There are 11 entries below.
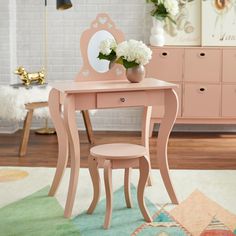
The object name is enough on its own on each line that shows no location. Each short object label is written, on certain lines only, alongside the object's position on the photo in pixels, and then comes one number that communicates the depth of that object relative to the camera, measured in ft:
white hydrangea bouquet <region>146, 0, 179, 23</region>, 23.37
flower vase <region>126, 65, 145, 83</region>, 14.78
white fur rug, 20.64
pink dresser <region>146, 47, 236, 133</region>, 23.68
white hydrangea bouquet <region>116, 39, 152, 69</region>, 14.38
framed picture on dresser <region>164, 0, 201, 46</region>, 24.30
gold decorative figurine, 22.06
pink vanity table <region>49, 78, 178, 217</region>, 13.47
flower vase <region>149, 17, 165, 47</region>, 23.81
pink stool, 12.82
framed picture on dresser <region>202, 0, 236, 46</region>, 24.10
